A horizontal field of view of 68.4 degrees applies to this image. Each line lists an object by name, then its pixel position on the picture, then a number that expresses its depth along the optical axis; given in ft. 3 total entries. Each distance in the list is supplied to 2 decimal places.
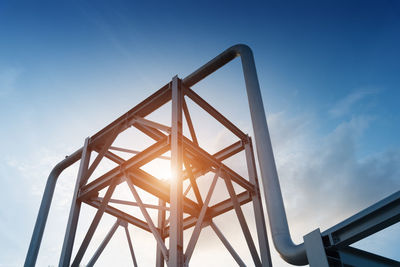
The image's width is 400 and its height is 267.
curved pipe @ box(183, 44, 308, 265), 17.57
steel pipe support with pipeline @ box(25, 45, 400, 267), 14.44
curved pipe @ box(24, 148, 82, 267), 37.50
